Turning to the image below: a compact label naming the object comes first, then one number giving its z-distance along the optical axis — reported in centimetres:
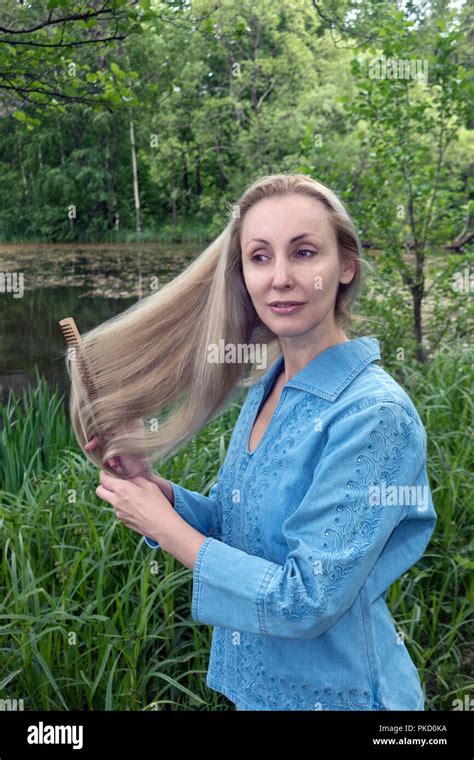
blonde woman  89
